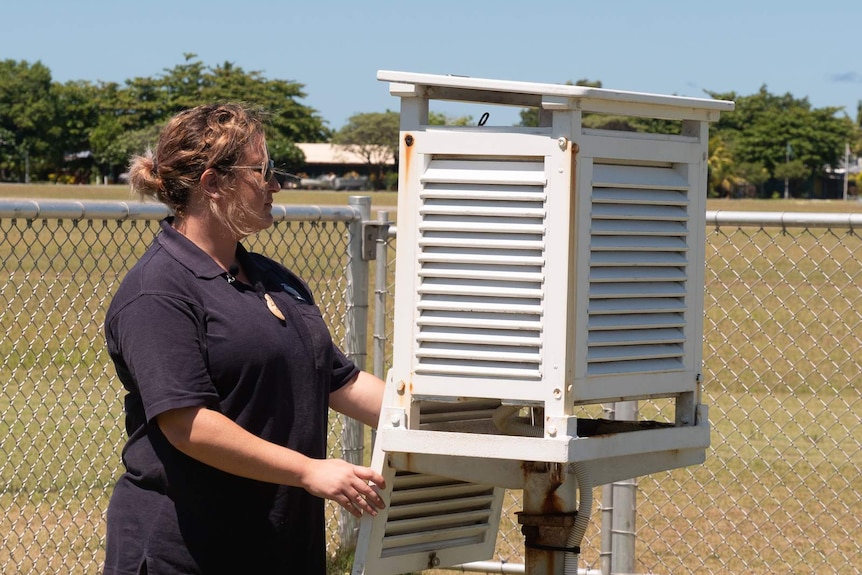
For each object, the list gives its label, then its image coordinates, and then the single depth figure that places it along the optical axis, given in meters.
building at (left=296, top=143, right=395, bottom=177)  112.75
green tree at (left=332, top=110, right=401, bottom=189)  112.25
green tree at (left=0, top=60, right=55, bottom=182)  97.56
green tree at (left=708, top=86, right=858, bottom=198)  109.25
